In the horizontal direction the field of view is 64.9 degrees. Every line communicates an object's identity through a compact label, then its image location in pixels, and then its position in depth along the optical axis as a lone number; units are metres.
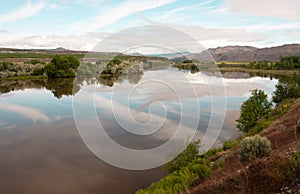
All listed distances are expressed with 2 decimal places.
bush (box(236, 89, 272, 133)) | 13.60
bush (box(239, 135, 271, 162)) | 6.95
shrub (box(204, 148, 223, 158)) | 9.86
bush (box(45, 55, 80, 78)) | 49.27
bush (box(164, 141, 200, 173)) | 8.62
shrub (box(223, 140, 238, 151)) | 10.48
